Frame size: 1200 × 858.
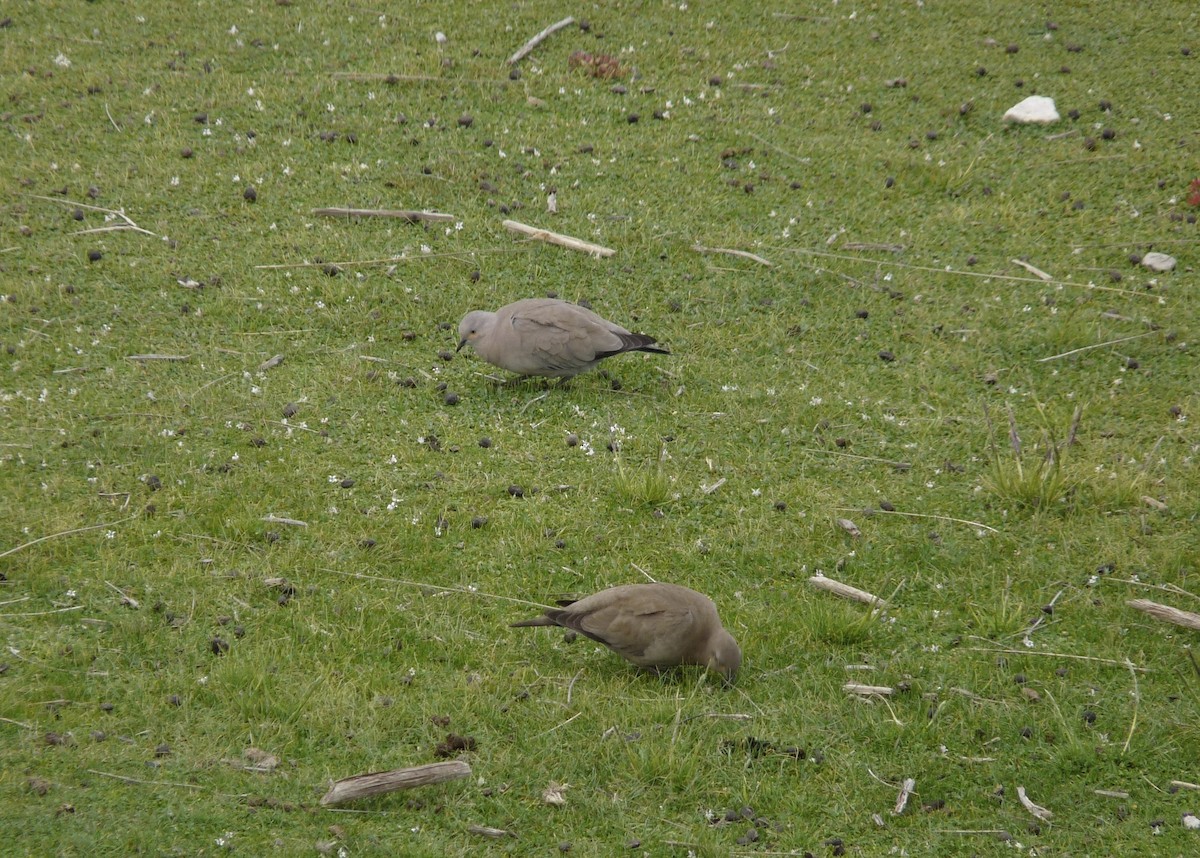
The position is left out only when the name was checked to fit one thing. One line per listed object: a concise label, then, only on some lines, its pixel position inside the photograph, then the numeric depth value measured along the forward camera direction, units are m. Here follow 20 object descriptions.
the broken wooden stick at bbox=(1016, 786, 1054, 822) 10.70
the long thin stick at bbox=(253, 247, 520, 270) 19.62
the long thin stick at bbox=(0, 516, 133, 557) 13.06
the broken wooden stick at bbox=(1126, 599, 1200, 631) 12.83
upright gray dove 16.64
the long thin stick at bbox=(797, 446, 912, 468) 16.06
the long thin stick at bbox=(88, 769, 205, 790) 10.05
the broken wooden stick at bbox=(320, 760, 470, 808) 10.05
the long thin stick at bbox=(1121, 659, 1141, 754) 11.34
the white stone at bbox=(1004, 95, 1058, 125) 24.00
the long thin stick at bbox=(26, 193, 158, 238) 20.23
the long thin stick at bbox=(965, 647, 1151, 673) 12.48
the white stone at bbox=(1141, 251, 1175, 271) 20.03
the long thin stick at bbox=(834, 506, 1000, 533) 14.81
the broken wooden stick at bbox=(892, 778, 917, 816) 10.79
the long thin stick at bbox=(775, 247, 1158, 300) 19.53
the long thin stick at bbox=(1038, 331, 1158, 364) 18.11
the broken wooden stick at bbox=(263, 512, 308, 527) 14.10
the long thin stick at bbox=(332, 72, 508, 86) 24.56
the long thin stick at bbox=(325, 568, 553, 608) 13.37
